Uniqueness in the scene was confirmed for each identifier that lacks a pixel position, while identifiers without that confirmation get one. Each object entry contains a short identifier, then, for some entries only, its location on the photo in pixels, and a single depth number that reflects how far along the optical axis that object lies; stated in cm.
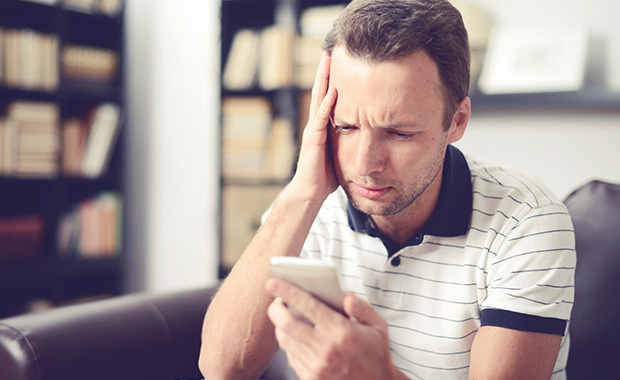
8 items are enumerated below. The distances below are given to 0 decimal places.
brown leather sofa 104
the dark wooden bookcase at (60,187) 255
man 96
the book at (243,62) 246
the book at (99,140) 274
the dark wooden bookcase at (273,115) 239
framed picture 180
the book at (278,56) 237
